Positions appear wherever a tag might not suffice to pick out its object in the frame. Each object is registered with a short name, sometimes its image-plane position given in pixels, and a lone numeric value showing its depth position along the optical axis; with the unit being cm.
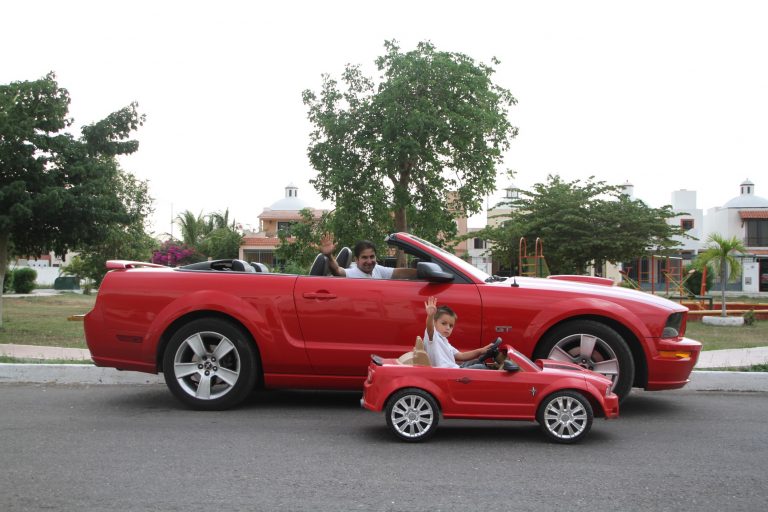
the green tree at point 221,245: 6041
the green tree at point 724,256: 2138
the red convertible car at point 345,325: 650
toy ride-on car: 552
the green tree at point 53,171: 1463
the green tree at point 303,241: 2847
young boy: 582
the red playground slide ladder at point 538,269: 2076
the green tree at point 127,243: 3831
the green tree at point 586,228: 3034
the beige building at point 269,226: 5991
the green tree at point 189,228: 6525
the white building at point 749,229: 5494
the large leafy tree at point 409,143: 2381
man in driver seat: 696
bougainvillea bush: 5078
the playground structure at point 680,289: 2394
